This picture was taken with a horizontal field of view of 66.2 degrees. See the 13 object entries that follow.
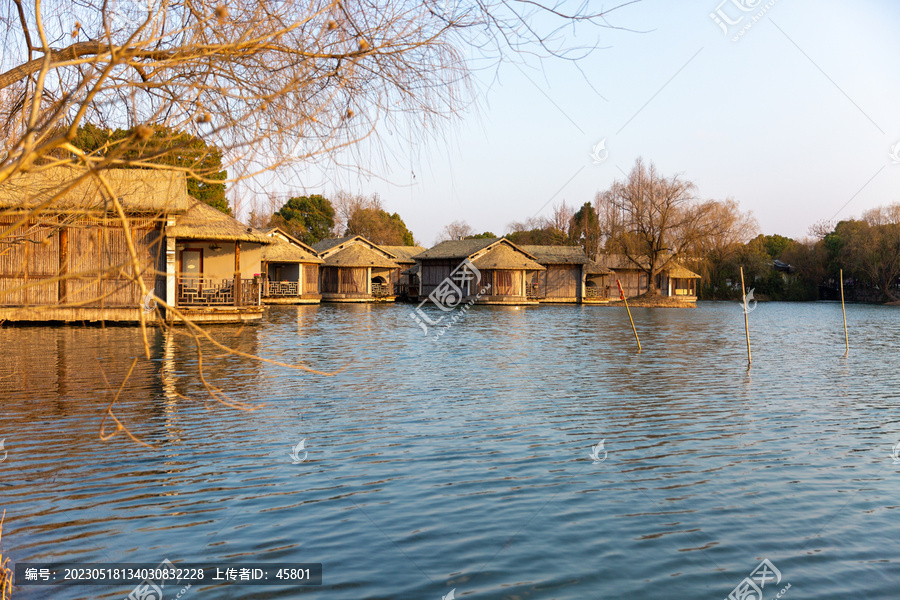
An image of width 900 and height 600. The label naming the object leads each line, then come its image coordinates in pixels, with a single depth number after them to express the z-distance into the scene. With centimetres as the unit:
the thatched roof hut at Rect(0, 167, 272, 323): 2420
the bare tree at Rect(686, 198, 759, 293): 6706
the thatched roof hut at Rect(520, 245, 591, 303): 6275
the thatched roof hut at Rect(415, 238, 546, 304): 5556
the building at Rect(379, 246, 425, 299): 6362
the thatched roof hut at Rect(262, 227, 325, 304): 4847
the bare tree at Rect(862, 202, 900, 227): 7675
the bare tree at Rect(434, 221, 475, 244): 10839
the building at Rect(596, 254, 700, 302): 6900
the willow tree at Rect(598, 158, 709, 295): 6228
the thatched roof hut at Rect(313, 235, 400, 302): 5638
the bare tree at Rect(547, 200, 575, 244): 8731
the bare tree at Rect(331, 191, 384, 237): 8156
